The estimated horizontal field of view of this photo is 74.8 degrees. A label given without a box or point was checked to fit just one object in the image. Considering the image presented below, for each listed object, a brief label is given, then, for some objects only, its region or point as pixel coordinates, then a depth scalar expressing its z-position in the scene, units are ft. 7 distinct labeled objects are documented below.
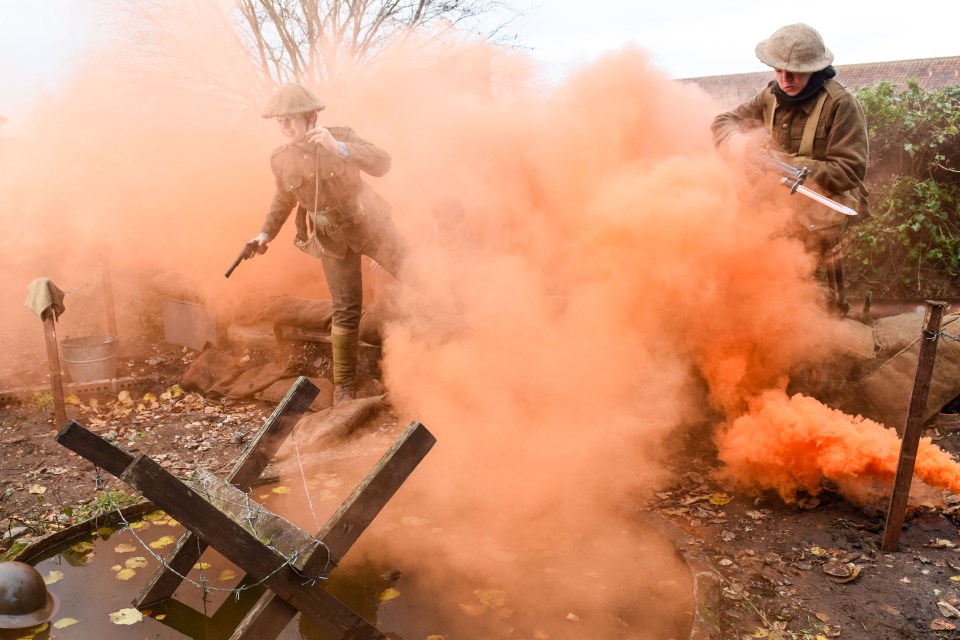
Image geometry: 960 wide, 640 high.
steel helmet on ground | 9.55
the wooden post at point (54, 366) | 18.07
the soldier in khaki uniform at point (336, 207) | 17.15
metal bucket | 21.56
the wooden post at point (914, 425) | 11.26
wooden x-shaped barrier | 7.73
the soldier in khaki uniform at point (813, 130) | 14.58
